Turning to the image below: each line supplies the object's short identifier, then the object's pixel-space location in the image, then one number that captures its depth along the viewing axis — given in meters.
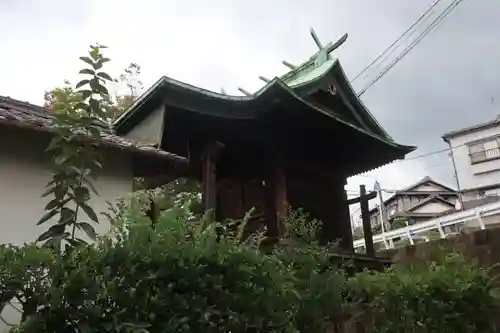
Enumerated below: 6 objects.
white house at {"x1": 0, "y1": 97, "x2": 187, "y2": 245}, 5.84
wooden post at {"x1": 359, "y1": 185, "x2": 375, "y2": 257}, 10.20
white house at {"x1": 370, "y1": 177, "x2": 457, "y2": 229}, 30.52
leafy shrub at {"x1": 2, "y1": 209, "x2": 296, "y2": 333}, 3.69
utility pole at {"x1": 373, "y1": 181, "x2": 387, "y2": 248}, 23.57
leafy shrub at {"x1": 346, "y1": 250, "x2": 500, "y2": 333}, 5.80
